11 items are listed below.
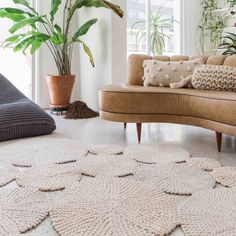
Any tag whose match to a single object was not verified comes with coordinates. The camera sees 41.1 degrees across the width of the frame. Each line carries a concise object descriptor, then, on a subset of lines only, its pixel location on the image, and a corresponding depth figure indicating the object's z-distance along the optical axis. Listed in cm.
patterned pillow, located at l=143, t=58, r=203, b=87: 262
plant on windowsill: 445
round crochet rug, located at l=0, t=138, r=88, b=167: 176
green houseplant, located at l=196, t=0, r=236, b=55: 478
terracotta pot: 365
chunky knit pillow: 231
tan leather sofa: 200
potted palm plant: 344
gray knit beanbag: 203
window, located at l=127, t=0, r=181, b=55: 436
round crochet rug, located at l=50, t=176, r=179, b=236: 104
